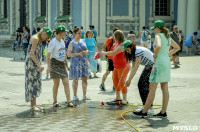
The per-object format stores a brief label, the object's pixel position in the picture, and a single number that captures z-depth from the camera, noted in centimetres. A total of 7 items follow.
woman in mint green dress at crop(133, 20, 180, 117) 826
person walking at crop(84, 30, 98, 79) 1465
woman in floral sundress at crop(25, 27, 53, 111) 903
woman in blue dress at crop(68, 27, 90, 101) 1075
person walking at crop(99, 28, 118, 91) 1235
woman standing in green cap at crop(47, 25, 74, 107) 967
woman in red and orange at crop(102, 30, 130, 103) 1009
